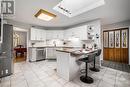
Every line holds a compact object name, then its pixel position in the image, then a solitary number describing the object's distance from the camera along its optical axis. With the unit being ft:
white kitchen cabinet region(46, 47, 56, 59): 13.00
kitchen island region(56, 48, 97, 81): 5.97
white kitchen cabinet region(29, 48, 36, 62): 11.93
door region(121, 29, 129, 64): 11.03
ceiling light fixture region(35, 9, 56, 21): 6.96
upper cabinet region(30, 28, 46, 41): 12.27
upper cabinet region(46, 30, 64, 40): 14.62
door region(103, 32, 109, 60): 13.18
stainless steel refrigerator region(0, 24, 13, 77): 6.42
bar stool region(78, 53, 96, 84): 5.84
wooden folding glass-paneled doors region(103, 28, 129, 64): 11.17
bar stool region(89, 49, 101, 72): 7.85
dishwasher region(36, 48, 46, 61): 12.35
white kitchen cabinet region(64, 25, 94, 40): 10.69
